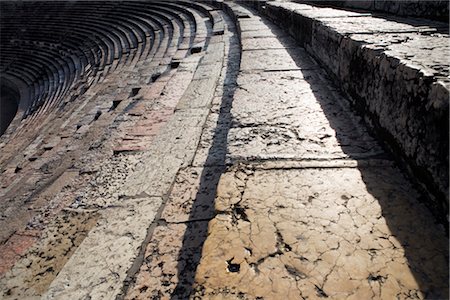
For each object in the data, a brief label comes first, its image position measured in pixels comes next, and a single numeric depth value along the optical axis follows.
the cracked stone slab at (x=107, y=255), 1.22
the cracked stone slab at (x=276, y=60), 2.65
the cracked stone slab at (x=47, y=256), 1.44
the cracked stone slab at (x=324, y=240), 0.91
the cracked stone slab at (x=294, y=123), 1.54
